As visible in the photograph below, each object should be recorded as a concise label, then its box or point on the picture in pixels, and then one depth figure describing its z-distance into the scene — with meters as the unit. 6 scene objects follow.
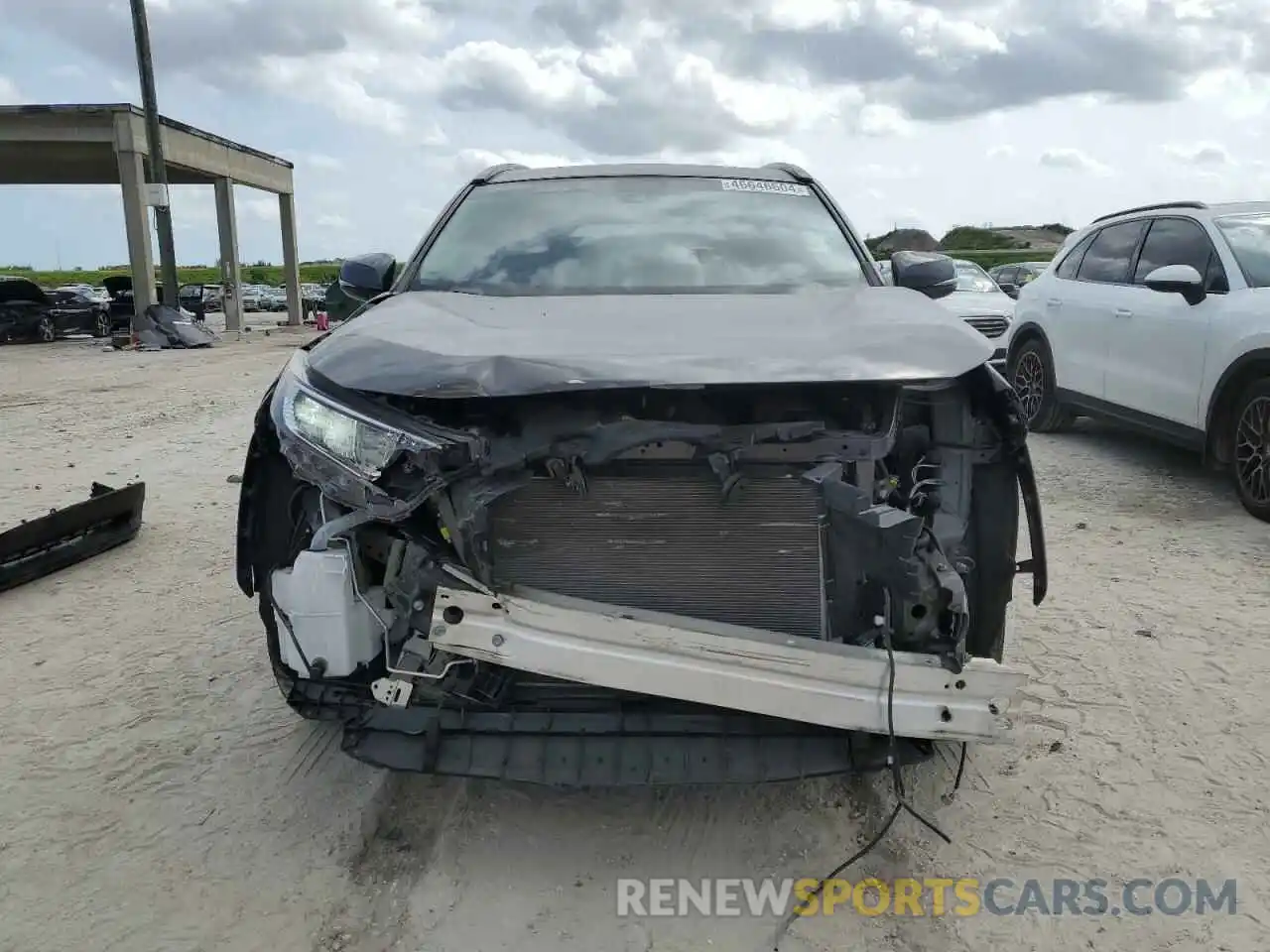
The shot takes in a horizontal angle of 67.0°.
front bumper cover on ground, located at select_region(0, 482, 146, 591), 4.60
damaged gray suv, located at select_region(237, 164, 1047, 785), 2.27
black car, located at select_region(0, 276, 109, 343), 20.91
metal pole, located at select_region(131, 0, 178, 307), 19.05
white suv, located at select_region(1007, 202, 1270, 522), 5.65
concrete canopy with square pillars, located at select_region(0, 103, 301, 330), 19.84
